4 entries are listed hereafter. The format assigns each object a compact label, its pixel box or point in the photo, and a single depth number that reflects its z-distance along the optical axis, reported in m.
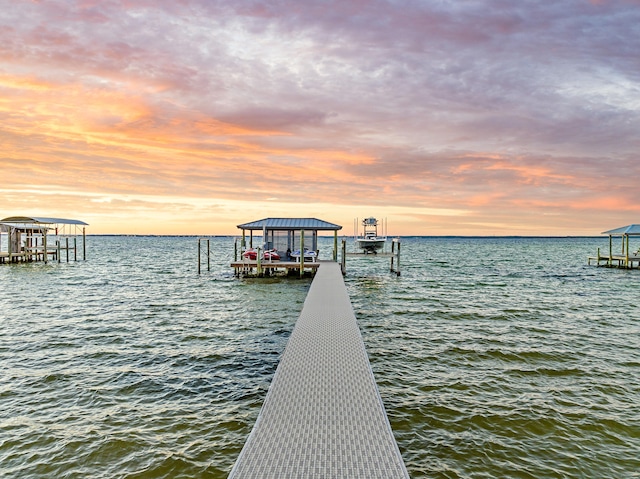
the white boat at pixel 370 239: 44.84
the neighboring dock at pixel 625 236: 38.66
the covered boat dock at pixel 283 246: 29.75
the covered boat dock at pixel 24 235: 43.78
